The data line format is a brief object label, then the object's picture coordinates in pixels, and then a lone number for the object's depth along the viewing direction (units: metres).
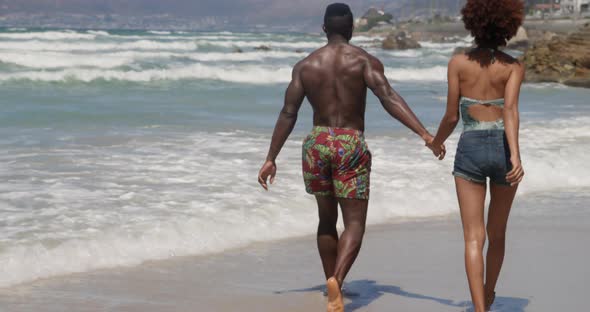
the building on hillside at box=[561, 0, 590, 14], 139.50
